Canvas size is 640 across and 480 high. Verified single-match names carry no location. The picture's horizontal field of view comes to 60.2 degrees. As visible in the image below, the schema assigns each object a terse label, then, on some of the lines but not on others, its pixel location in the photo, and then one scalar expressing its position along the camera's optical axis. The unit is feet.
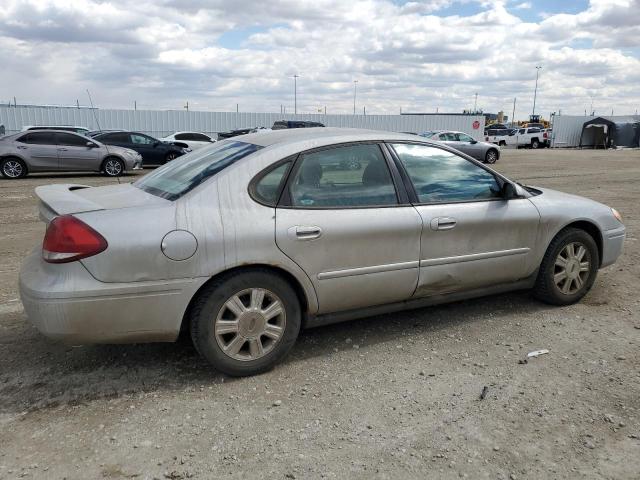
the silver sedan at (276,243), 9.93
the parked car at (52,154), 50.65
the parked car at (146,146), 63.77
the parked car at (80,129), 82.00
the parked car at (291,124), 82.77
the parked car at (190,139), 74.64
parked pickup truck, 133.69
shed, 135.13
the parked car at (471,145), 77.25
